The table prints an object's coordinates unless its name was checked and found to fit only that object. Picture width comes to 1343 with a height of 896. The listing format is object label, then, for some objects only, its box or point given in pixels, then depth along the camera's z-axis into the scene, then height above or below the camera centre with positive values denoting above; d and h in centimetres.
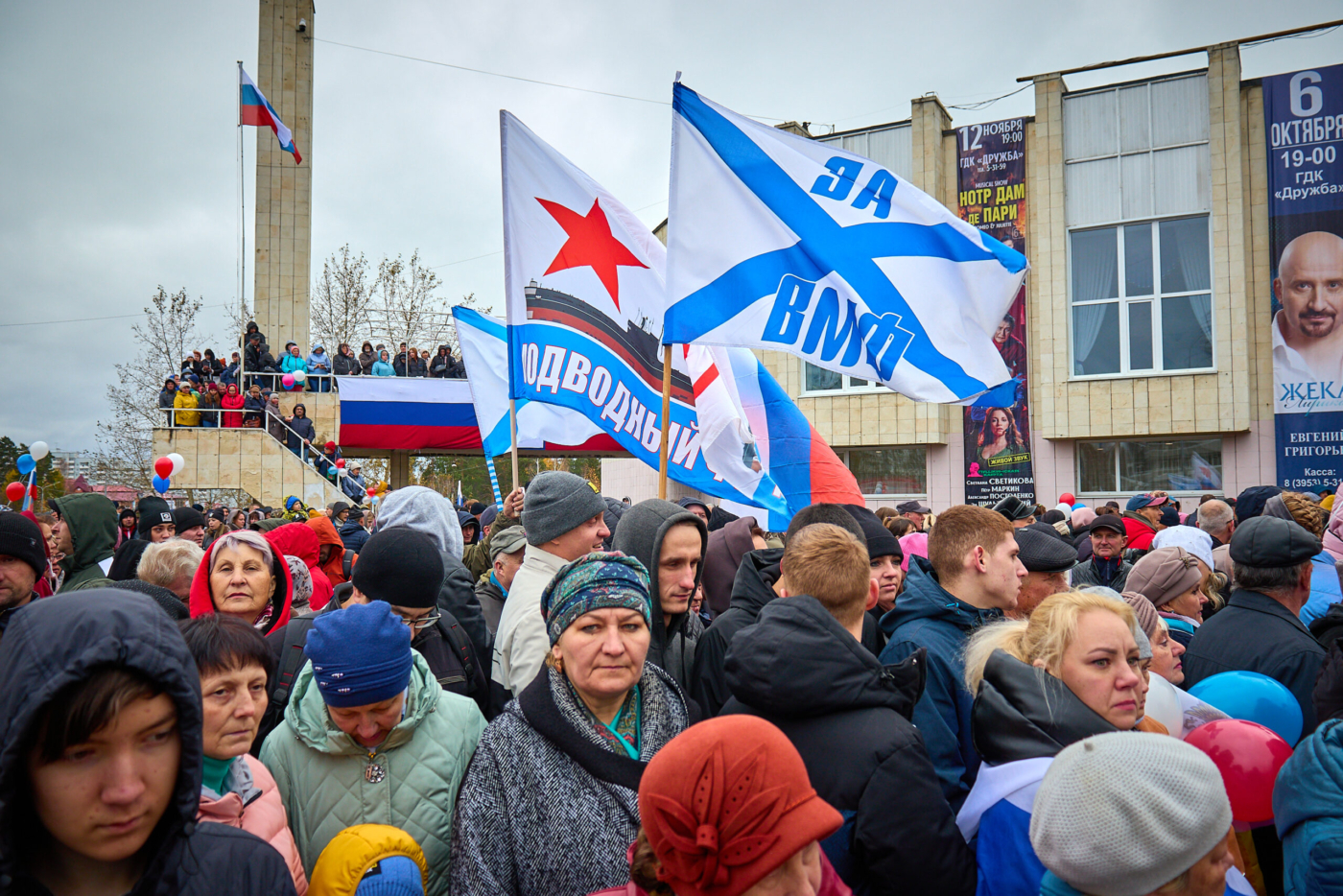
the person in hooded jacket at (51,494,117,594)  496 -38
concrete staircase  2012 +11
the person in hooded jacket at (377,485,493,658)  402 -38
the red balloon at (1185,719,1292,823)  258 -92
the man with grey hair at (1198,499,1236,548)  706 -50
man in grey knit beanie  327 -28
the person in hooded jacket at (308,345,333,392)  2328 +266
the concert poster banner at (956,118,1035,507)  1925 +330
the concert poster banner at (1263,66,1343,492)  1694 +375
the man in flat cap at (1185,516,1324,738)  364 -69
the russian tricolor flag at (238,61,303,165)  2267 +947
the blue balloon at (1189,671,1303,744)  312 -89
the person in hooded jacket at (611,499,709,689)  343 -45
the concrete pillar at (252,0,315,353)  2767 +901
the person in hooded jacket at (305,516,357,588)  568 -57
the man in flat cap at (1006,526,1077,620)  413 -49
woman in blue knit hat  236 -81
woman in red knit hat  170 -70
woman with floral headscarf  219 -77
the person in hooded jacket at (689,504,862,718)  338 -61
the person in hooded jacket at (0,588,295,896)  136 -46
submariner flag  591 +111
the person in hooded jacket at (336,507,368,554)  786 -64
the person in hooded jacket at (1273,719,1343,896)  203 -88
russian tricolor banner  2259 +146
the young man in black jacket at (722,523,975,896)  220 -73
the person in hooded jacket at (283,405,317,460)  2119 +89
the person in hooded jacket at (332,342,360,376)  2350 +285
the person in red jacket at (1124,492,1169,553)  730 -56
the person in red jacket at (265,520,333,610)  514 -48
